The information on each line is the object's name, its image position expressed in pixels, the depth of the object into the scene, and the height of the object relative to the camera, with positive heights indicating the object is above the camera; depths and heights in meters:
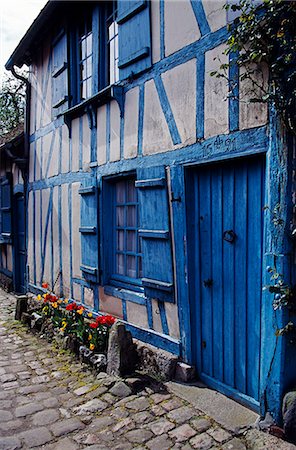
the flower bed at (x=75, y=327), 4.51 -1.48
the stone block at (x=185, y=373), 3.80 -1.55
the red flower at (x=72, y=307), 5.16 -1.22
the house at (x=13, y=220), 8.95 -0.14
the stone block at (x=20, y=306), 6.73 -1.56
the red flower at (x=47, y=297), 6.04 -1.27
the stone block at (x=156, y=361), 3.92 -1.52
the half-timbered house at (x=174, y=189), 3.15 +0.23
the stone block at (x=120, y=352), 4.00 -1.42
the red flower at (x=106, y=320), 4.52 -1.23
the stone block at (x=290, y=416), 2.74 -1.43
